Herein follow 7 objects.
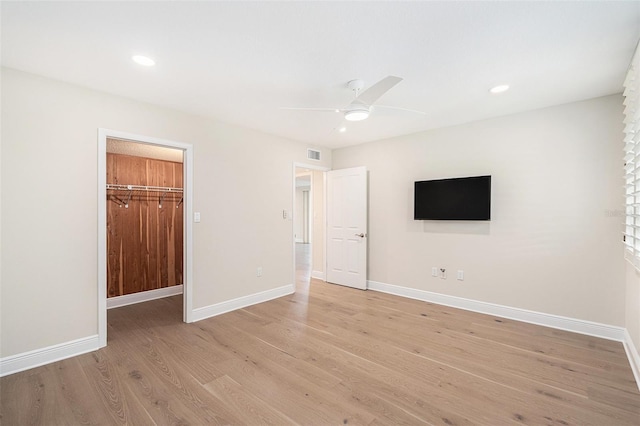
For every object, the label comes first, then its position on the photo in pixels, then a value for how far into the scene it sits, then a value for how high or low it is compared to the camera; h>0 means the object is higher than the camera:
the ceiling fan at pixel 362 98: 2.34 +0.97
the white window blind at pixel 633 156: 2.23 +0.46
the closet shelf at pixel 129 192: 4.30 +0.25
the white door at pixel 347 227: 5.09 -0.32
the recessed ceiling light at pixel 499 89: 2.88 +1.22
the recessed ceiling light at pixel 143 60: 2.33 +1.20
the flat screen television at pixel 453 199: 3.87 +0.16
